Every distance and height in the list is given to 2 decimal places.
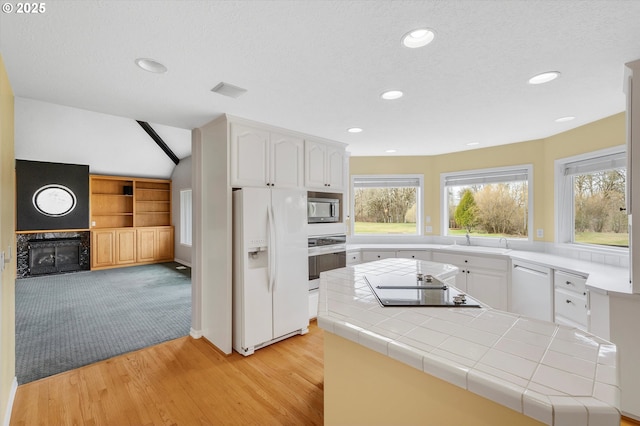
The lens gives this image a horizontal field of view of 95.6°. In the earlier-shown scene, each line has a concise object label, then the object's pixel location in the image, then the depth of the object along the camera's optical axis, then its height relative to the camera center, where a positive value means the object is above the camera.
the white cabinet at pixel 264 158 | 2.84 +0.59
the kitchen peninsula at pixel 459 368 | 0.79 -0.49
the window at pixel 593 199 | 2.97 +0.13
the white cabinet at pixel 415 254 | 4.29 -0.62
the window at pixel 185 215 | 7.40 -0.02
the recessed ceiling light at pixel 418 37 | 1.50 +0.93
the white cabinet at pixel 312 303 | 3.55 -1.12
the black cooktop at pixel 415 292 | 1.47 -0.46
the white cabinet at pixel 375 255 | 4.30 -0.63
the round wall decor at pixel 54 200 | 6.06 +0.34
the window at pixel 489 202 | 4.07 +0.14
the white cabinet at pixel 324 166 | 3.54 +0.61
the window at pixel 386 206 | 4.98 +0.11
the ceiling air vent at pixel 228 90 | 2.14 +0.95
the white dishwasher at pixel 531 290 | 3.02 -0.88
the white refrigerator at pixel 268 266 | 2.81 -0.54
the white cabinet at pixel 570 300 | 2.54 -0.82
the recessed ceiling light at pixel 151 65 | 1.77 +0.94
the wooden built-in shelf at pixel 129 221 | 6.85 -0.16
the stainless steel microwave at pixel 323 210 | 3.57 +0.04
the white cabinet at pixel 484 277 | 3.65 -0.86
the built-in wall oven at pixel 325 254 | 3.54 -0.53
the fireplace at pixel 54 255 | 6.05 -0.85
